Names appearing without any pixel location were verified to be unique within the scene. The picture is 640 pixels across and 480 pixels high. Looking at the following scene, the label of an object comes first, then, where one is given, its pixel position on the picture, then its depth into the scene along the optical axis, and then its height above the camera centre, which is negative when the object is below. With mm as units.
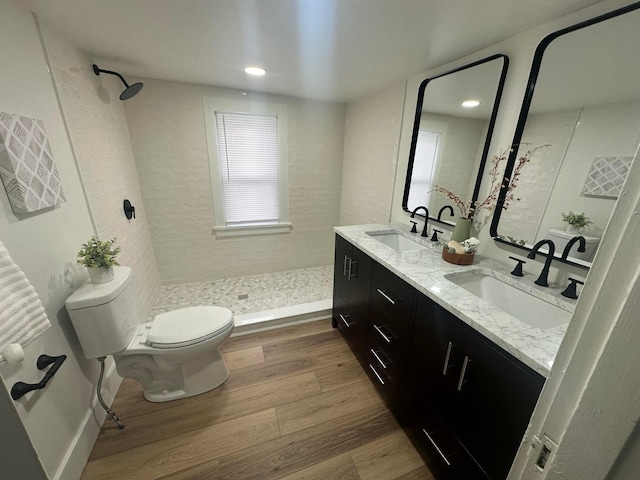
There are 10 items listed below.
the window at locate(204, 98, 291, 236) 2533 -86
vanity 839 -760
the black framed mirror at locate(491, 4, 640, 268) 951 +164
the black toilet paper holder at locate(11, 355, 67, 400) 898 -833
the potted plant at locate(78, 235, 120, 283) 1267 -525
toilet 1252 -1014
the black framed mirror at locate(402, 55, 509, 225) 1447 +186
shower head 1754 +427
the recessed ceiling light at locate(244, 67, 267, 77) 1862 +623
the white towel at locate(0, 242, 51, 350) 769 -492
